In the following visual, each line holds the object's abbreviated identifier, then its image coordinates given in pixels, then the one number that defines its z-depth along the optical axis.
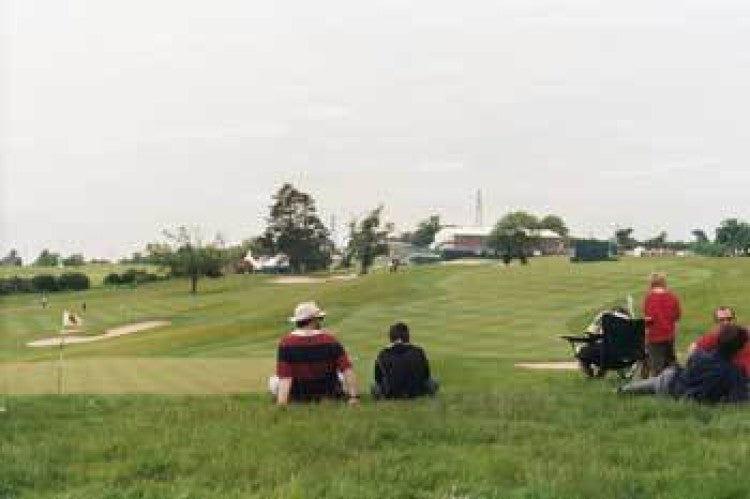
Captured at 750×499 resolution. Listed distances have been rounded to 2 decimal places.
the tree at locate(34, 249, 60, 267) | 157.81
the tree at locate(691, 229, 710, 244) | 121.49
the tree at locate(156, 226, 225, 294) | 95.12
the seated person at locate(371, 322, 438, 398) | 12.16
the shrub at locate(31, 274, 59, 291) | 93.51
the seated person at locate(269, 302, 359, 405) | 11.60
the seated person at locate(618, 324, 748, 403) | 11.39
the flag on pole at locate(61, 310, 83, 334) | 19.31
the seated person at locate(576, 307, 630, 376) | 16.77
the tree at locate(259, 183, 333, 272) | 124.69
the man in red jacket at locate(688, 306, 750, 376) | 11.73
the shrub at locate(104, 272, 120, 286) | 97.12
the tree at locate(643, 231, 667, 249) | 135.15
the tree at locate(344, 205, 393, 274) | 111.81
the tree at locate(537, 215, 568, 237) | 164.00
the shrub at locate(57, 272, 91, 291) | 94.31
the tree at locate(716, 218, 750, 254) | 105.06
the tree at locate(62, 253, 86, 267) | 157.12
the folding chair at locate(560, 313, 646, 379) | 16.52
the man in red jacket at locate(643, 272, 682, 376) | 16.47
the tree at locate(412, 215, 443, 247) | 170.62
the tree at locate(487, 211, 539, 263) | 100.81
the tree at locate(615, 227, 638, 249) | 129.38
